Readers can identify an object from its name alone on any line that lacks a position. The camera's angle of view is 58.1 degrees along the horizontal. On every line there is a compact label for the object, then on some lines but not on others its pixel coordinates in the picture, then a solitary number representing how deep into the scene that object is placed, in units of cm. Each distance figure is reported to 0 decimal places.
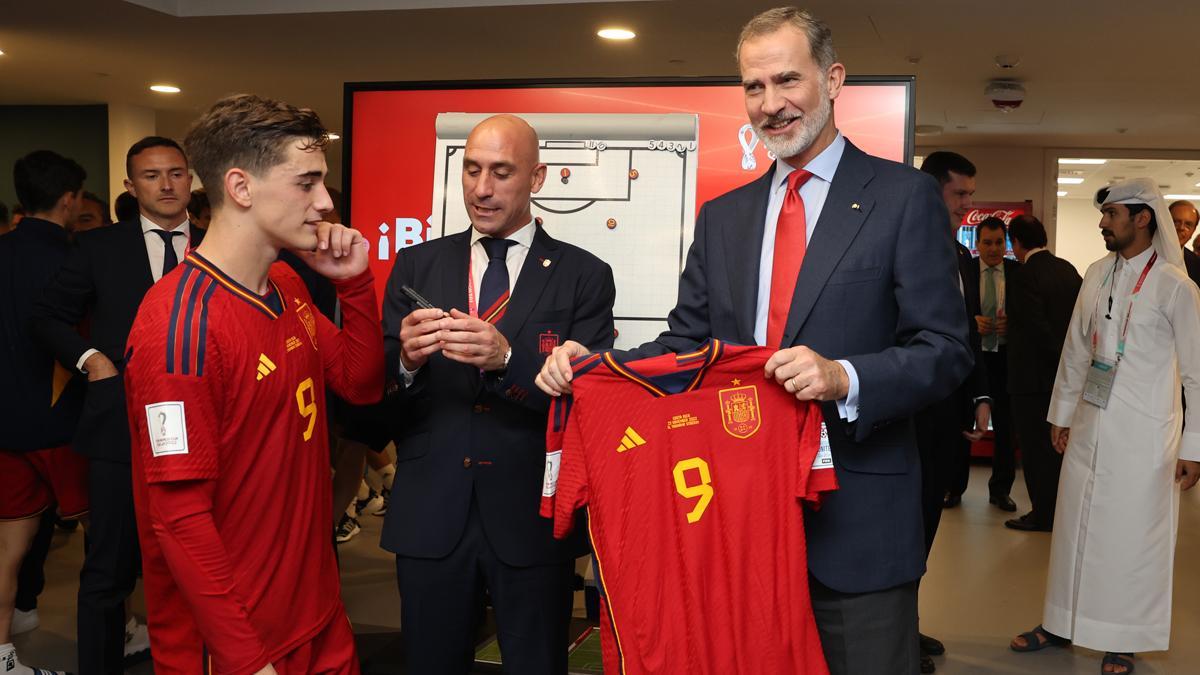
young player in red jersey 182
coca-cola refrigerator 1070
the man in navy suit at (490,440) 245
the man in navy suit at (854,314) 199
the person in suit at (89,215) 619
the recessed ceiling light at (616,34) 625
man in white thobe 417
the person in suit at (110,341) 341
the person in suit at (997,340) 744
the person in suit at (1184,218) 754
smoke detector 770
